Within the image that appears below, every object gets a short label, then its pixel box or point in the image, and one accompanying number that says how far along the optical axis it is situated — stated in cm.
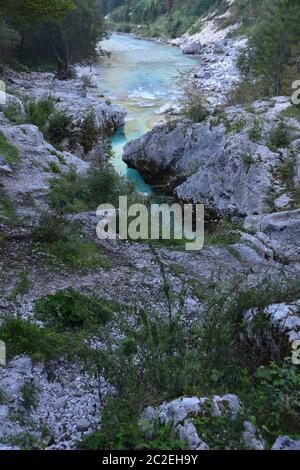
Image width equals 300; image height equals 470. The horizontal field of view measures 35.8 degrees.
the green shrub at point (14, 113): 1720
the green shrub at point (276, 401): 388
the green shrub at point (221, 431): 369
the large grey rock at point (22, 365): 529
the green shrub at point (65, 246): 841
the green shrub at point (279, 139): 1537
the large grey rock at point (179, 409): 402
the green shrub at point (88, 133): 1936
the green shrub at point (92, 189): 1180
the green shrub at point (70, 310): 643
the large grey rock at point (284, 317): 509
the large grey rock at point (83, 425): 446
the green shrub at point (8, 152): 1312
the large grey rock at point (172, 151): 1741
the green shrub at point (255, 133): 1555
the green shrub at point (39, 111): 1878
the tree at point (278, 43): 2319
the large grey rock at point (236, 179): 1412
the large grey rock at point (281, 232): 1082
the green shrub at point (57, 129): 1862
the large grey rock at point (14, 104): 1805
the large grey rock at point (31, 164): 1120
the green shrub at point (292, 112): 1667
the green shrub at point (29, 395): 480
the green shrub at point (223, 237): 1073
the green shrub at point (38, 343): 557
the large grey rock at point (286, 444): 367
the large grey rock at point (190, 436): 372
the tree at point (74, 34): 3978
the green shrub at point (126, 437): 375
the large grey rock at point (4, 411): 449
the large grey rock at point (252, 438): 371
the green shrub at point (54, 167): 1384
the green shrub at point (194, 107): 1891
